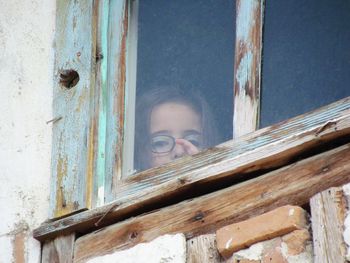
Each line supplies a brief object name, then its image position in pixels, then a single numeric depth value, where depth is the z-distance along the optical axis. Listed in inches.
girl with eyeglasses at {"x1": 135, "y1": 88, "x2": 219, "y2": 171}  281.9
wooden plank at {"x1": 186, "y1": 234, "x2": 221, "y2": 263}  254.5
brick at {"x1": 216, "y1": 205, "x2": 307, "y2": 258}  243.0
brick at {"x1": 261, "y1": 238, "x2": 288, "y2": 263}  242.2
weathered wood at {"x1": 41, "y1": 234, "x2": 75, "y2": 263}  281.7
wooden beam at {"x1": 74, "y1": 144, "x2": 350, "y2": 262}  243.7
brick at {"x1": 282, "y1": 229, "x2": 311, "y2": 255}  239.9
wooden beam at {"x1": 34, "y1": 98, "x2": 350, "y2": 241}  248.1
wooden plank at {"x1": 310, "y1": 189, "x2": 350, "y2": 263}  232.8
